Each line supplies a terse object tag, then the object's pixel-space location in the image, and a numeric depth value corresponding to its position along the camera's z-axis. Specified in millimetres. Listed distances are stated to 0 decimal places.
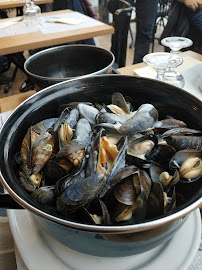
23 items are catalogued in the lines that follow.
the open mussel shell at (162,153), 361
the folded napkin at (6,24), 1352
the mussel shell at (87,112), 435
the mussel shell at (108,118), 414
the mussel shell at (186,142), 363
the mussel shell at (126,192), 305
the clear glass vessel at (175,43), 757
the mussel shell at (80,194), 299
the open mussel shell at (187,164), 327
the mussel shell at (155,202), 295
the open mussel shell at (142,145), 359
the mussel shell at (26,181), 322
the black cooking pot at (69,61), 623
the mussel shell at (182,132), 385
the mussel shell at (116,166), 325
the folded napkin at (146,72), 788
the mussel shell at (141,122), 390
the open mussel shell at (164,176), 324
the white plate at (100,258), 353
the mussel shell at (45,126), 408
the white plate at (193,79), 625
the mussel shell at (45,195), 315
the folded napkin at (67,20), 1362
